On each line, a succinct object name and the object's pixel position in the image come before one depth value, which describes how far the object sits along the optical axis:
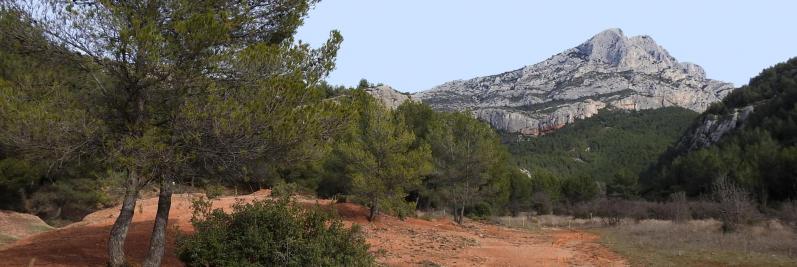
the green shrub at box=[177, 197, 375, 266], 9.59
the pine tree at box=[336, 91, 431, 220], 23.48
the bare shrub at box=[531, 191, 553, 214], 53.19
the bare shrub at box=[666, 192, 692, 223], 32.77
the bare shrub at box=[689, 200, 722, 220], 35.34
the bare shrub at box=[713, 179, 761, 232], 24.78
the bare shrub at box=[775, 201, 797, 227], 27.47
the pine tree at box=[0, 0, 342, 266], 7.88
